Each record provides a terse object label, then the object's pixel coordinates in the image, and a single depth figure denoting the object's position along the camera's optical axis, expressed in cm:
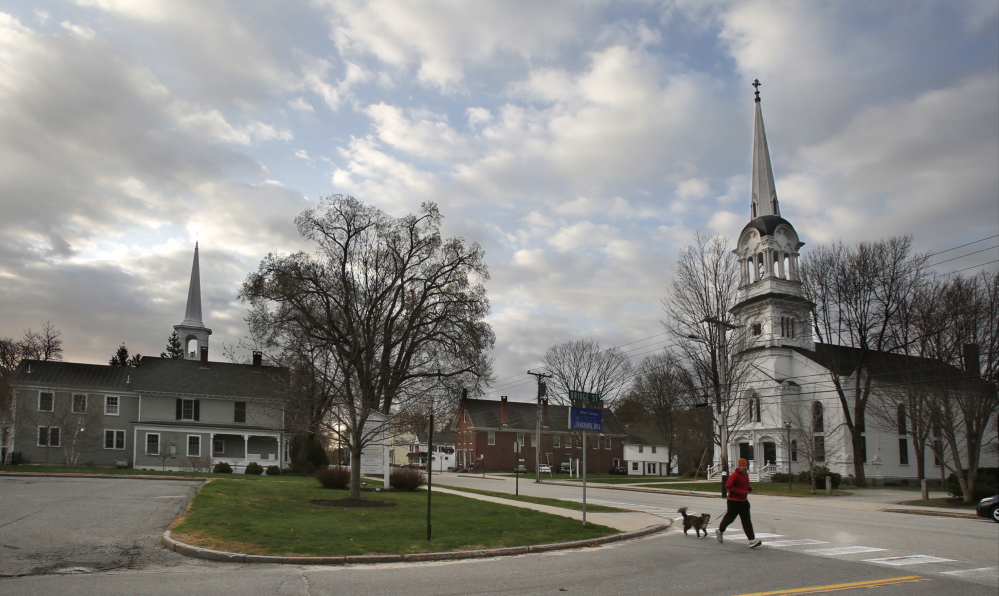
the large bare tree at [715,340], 3891
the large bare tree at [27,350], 5802
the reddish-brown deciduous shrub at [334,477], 2717
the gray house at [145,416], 4469
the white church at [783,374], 5175
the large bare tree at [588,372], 7694
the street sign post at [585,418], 1711
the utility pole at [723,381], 3669
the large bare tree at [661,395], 6875
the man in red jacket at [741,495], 1329
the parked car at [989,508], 2202
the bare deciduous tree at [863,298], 4288
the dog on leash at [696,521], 1517
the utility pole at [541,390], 5247
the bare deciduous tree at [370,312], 2295
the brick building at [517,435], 7938
